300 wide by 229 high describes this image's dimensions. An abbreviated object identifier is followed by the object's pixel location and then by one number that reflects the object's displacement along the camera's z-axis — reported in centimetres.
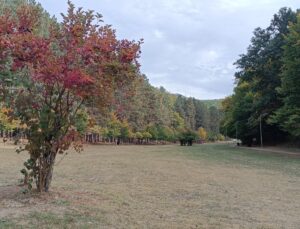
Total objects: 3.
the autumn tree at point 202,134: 7321
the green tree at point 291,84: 2038
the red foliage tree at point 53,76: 512
